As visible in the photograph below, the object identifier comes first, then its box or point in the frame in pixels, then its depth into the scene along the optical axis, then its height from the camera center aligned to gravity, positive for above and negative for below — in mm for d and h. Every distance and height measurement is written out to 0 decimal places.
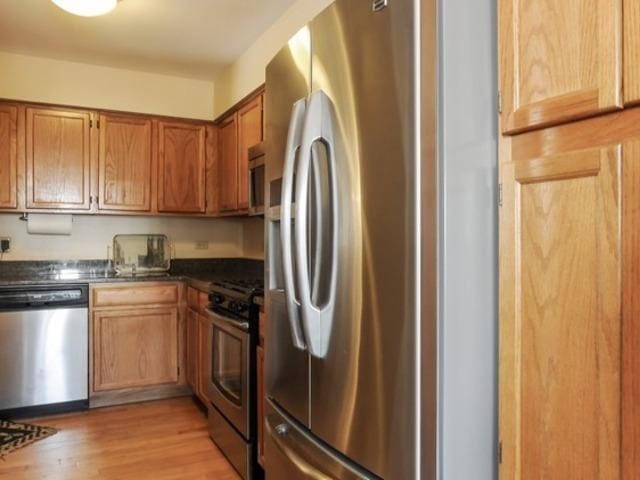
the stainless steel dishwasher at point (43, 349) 3195 -700
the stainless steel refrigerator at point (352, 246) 1025 -8
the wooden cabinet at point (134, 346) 3445 -742
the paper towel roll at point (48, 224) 3723 +157
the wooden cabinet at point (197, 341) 3176 -673
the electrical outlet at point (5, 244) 3688 +5
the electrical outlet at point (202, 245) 4336 -18
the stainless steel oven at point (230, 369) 2320 -662
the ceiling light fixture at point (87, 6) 2443 +1210
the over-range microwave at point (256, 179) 2723 +370
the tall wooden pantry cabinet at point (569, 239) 789 +4
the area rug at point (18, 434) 2807 -1153
